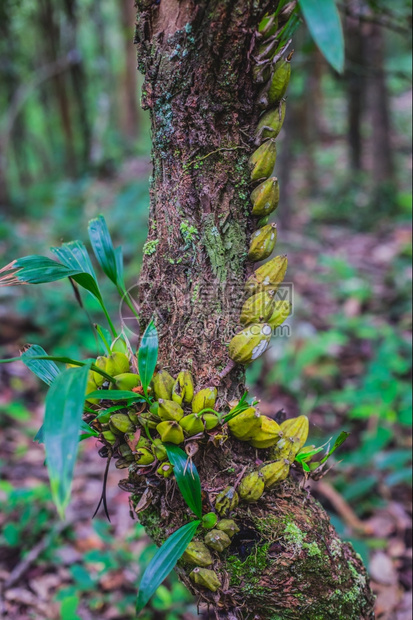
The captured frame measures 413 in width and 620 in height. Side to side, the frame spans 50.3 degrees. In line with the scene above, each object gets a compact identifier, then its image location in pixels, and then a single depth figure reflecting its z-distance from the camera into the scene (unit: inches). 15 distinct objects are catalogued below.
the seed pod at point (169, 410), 29.7
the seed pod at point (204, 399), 30.8
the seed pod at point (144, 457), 30.7
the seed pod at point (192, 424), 29.9
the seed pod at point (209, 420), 30.5
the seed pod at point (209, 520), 30.5
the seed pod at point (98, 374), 32.0
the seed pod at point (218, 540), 29.7
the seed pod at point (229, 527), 30.3
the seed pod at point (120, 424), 30.9
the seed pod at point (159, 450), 30.3
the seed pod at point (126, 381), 31.4
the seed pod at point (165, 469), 30.3
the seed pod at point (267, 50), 28.2
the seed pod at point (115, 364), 32.6
